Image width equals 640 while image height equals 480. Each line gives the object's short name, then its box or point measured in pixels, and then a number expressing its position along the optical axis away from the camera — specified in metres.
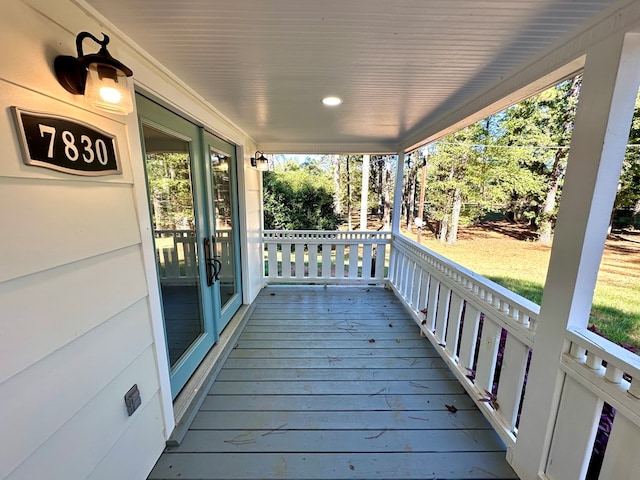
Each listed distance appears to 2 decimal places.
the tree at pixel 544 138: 6.50
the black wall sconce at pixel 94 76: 0.89
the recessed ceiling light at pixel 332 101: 1.97
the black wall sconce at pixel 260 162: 3.56
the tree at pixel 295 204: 6.63
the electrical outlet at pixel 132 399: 1.23
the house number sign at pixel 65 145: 0.79
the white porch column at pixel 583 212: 0.96
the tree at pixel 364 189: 7.93
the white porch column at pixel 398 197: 3.76
